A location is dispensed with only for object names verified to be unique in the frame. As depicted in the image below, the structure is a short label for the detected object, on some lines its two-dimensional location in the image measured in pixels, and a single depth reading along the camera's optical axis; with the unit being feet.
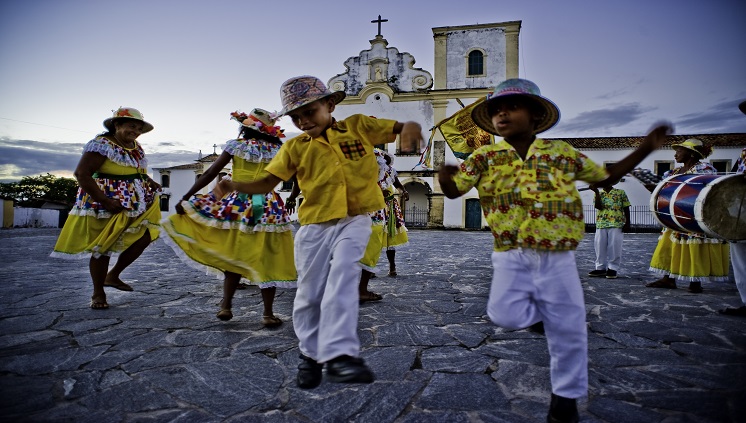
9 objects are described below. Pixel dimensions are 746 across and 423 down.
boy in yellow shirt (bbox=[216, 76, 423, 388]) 7.59
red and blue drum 11.78
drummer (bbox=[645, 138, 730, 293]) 17.13
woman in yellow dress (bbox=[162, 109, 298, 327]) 12.58
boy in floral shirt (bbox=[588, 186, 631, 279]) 22.77
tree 200.85
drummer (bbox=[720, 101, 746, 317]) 13.58
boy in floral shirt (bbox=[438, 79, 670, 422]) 6.50
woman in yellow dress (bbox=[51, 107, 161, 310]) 14.01
